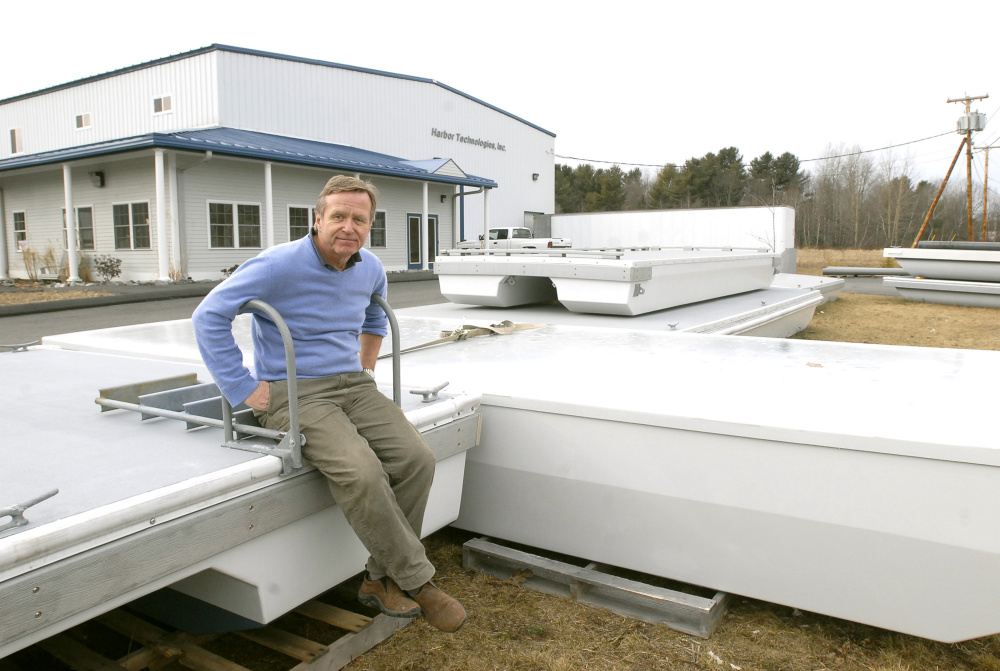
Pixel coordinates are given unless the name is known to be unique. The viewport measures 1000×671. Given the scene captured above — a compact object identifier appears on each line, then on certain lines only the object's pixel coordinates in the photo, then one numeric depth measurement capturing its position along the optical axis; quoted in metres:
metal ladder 2.18
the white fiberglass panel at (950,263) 13.62
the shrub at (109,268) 17.53
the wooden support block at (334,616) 2.58
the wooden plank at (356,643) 2.38
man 2.20
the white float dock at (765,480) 2.34
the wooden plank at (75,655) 2.33
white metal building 17.12
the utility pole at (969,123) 26.02
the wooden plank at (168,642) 2.38
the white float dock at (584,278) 6.05
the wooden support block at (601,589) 2.69
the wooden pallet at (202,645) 2.38
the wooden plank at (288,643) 2.40
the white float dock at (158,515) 1.63
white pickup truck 28.04
